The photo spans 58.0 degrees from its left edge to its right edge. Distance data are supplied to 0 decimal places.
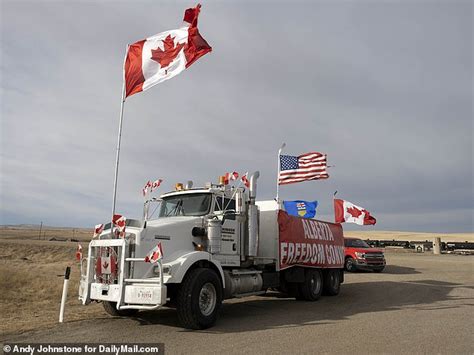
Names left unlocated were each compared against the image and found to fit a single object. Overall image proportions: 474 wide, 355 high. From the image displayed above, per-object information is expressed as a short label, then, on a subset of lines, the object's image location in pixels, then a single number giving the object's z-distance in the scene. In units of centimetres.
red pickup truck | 2245
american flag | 1695
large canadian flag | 1033
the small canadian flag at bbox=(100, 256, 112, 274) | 869
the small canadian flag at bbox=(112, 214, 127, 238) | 845
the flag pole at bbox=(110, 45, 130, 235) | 873
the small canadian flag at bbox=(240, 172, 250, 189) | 1043
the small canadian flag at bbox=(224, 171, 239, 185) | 1046
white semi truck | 822
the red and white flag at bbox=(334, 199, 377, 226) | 2164
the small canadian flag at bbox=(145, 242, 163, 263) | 781
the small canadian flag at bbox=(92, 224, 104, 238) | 932
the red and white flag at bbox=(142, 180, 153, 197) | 1109
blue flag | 1650
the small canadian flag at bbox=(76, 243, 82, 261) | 941
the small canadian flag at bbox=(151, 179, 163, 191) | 1096
